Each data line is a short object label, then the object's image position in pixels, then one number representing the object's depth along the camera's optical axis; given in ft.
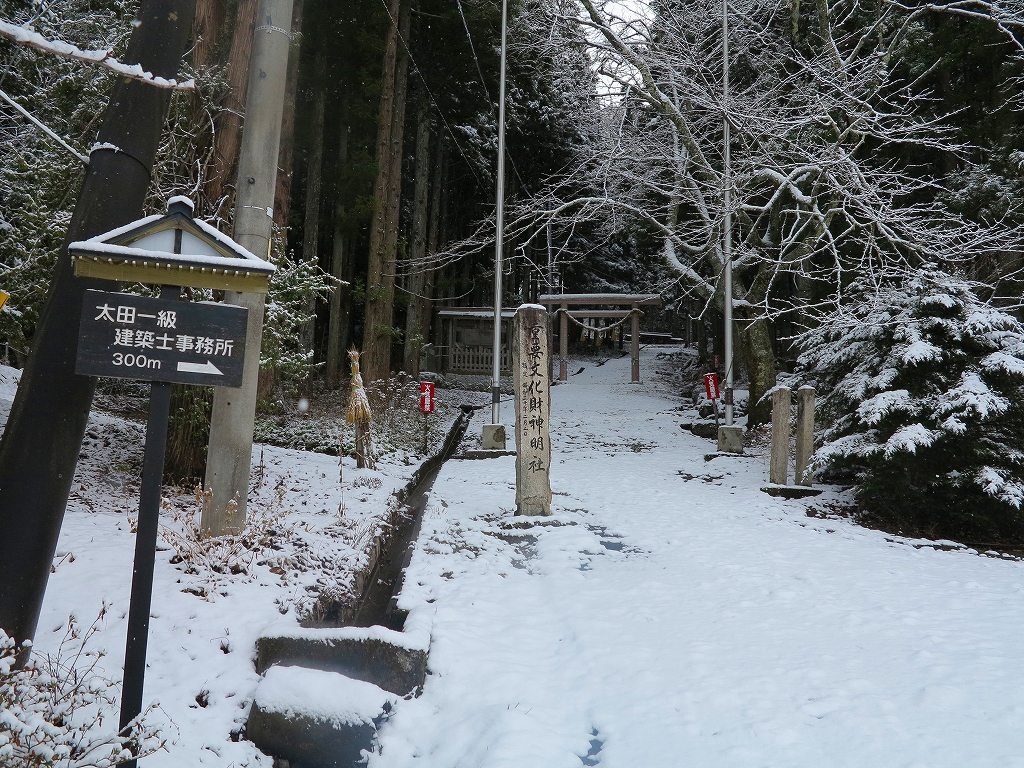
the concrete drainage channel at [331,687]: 10.11
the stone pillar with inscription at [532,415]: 22.74
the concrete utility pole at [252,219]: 16.70
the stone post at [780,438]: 27.22
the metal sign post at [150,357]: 8.57
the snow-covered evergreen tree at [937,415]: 19.70
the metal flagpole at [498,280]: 38.81
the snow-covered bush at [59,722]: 6.95
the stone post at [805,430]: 26.61
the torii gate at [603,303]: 77.71
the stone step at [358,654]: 11.50
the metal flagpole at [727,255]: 36.79
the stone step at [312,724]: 10.08
